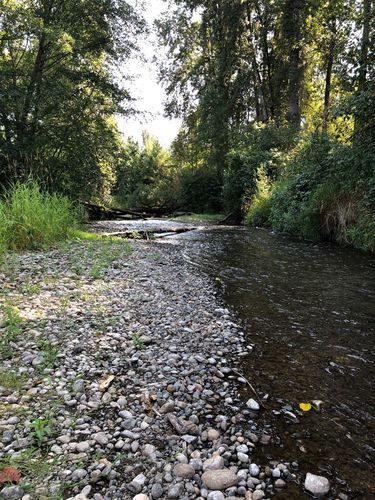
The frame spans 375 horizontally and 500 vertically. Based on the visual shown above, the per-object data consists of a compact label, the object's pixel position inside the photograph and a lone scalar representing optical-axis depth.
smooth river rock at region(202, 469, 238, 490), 1.92
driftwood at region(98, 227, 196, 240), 11.78
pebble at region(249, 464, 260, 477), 2.03
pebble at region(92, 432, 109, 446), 2.21
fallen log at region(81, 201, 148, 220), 20.47
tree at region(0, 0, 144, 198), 13.40
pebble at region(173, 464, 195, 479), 2.00
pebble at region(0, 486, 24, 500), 1.76
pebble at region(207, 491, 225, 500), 1.85
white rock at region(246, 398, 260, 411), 2.66
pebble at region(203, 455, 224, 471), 2.05
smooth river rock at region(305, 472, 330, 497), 1.92
